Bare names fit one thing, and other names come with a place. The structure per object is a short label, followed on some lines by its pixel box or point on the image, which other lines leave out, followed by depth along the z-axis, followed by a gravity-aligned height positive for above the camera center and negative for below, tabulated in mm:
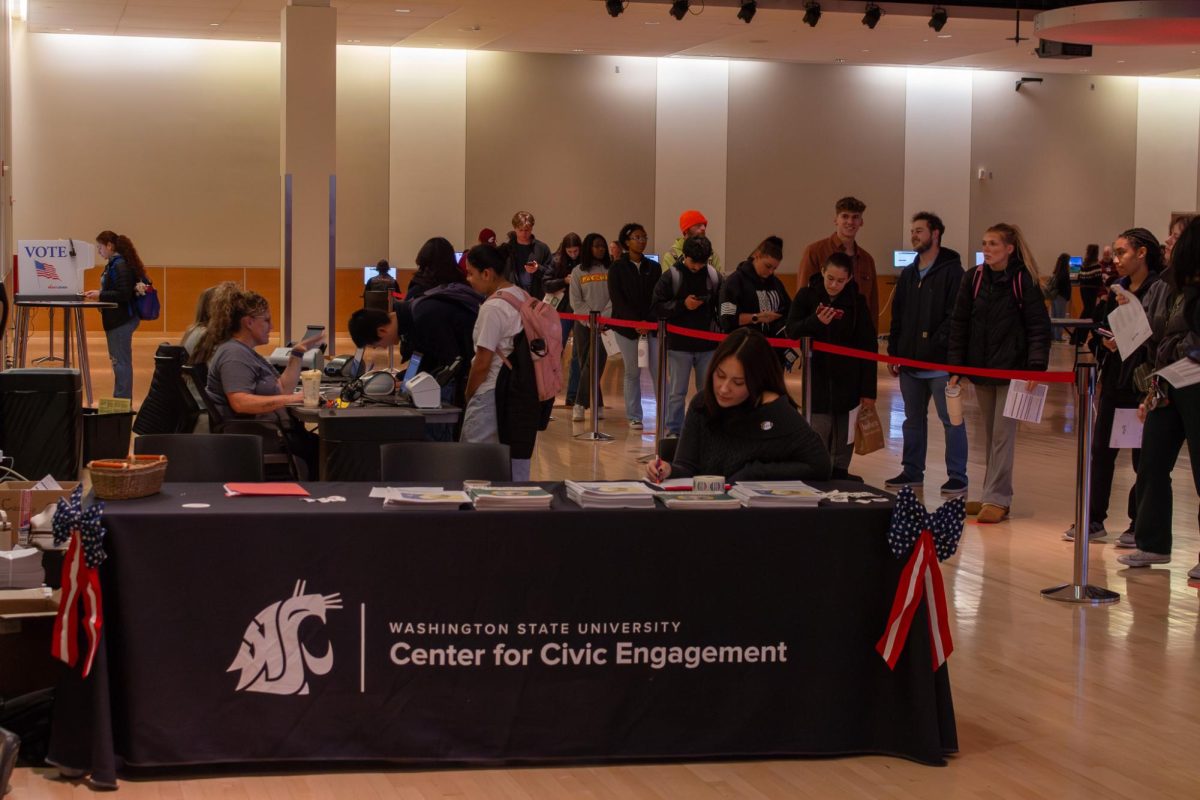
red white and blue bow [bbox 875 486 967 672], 3715 -604
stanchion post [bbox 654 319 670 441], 9203 -488
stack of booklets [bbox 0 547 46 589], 3799 -716
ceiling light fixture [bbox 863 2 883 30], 14172 +2990
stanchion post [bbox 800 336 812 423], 7457 -310
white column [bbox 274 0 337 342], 13062 +1385
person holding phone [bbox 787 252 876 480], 7461 -137
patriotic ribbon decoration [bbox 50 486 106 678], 3455 -677
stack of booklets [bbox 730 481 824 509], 3834 -496
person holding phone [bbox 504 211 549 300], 13750 +519
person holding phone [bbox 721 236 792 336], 8609 +107
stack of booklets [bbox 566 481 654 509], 3791 -497
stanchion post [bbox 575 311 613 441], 10297 -509
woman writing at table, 4441 -350
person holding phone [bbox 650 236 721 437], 9477 +18
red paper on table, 3864 -508
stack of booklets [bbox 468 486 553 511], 3719 -499
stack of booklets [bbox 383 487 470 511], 3723 -505
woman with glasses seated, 6105 -274
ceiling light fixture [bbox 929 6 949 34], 14312 +2996
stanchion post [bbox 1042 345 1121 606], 5656 -718
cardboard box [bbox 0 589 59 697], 3732 -911
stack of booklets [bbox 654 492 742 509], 3797 -505
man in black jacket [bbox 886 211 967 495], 7867 -98
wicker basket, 3697 -458
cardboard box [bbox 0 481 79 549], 4254 -604
